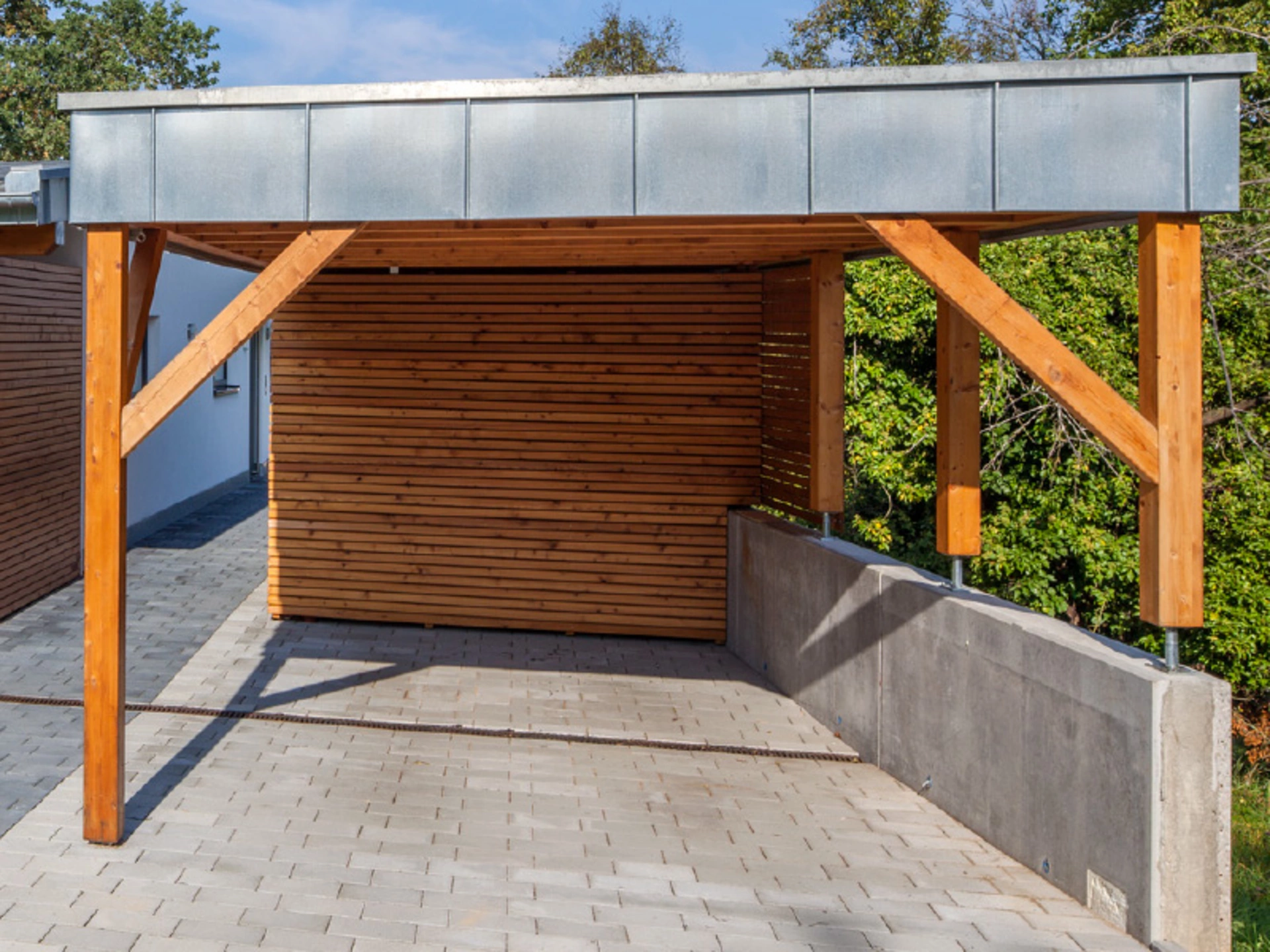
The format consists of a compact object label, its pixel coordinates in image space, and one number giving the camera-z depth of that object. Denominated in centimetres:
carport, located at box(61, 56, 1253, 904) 490
